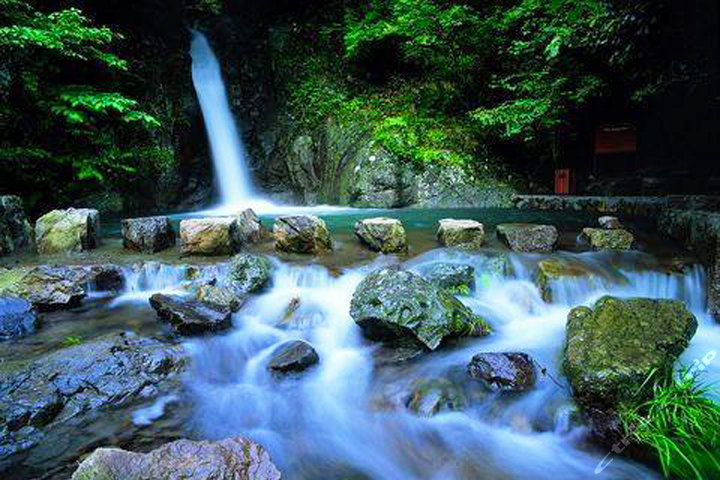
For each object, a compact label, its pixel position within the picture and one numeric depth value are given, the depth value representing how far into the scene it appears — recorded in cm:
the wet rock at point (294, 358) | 388
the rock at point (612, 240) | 619
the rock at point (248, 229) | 672
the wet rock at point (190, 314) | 422
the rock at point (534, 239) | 612
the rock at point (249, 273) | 526
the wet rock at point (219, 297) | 478
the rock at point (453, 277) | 509
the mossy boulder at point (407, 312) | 393
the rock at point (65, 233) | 654
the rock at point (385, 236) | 632
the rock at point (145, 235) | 649
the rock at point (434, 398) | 326
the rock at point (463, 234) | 649
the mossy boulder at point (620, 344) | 288
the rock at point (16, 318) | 402
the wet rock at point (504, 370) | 340
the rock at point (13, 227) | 654
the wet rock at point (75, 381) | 280
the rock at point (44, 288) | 465
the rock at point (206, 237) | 613
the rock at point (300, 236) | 638
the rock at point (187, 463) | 187
